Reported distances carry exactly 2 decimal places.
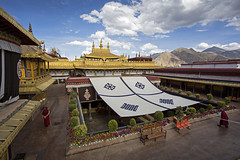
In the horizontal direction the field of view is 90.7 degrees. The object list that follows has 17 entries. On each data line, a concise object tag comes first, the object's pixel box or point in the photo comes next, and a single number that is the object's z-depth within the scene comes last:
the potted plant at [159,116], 10.58
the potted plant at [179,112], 11.36
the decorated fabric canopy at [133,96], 12.02
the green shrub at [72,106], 10.94
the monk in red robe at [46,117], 9.54
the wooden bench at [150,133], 8.65
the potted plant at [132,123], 9.68
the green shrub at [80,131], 7.57
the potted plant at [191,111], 12.34
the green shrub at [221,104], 14.59
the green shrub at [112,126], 8.78
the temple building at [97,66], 27.03
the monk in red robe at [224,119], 10.77
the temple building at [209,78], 19.62
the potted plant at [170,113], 14.29
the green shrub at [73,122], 8.44
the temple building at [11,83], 4.56
